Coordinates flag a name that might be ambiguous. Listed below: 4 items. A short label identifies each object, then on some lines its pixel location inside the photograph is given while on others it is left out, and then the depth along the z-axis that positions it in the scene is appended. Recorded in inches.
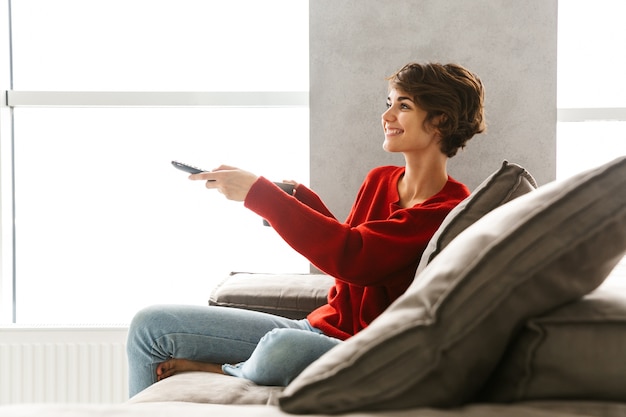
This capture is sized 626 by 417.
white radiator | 106.1
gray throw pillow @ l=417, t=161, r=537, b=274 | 54.9
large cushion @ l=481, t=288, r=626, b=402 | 29.2
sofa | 27.9
